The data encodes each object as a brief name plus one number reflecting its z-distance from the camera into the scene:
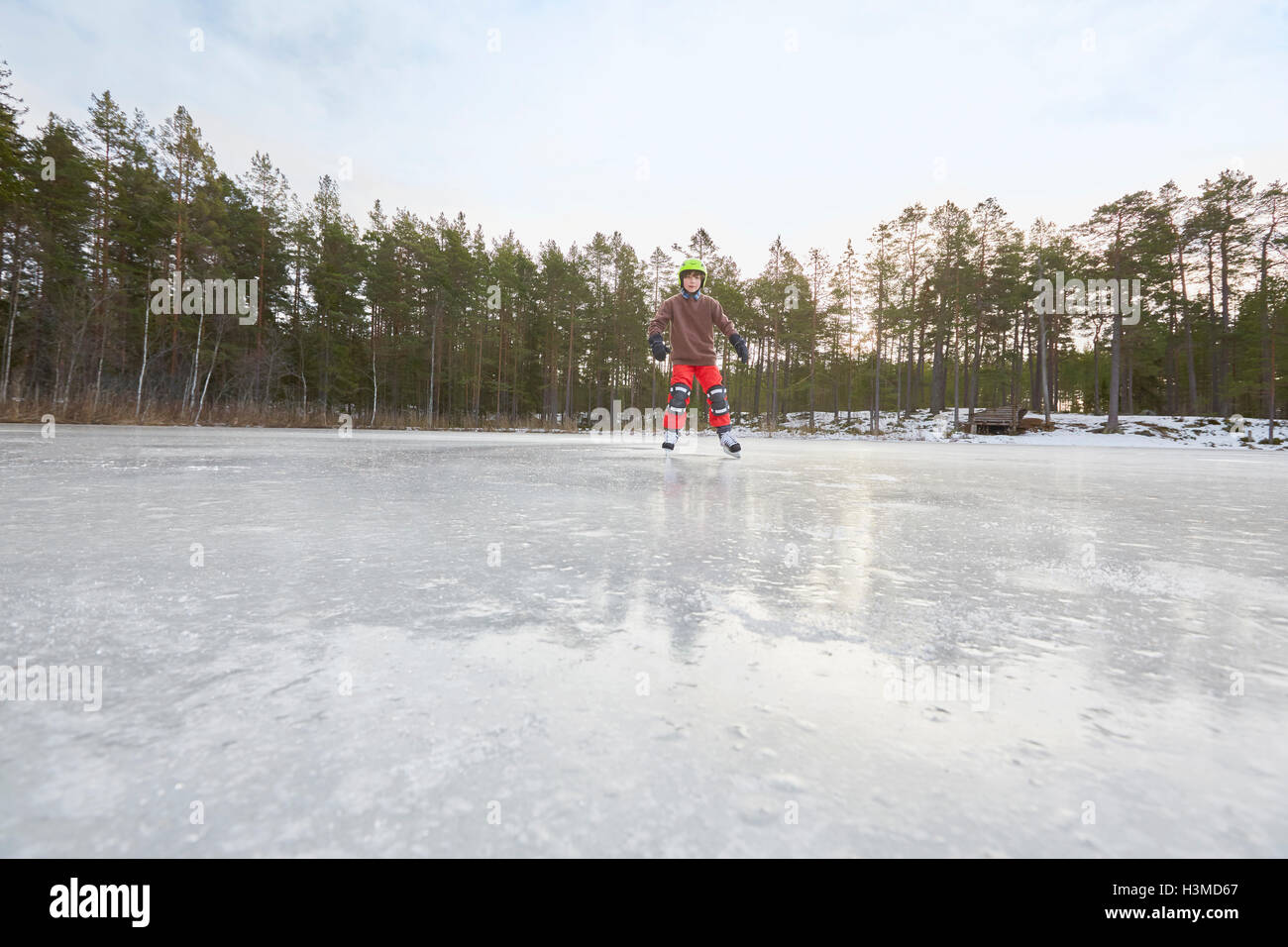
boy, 7.23
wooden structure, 27.11
